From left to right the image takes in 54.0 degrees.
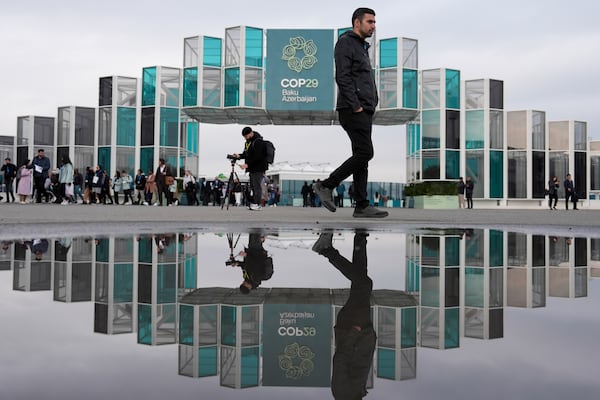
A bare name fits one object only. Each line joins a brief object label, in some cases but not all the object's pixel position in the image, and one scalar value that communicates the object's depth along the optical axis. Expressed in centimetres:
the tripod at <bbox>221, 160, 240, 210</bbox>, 1343
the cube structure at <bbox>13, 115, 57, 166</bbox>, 3738
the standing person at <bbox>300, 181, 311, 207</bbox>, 3547
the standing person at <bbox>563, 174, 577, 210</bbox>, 2939
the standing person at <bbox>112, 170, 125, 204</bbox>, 2634
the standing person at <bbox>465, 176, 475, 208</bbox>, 2970
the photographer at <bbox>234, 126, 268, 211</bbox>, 1184
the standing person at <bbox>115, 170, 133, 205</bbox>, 2550
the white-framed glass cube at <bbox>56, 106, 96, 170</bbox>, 3475
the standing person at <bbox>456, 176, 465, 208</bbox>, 2938
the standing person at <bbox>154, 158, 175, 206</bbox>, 2188
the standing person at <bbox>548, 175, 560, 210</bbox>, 2902
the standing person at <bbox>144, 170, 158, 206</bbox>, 2447
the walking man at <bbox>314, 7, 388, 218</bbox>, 667
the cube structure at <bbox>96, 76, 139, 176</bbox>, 3312
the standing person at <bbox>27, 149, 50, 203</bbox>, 1917
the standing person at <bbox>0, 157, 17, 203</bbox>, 2216
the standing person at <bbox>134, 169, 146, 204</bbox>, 2765
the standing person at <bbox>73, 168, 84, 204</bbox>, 2800
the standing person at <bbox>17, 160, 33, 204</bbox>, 2123
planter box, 2895
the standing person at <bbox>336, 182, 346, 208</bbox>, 3462
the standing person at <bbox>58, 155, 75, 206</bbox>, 2119
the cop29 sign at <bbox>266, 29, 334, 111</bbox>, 2742
